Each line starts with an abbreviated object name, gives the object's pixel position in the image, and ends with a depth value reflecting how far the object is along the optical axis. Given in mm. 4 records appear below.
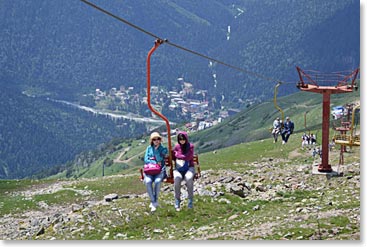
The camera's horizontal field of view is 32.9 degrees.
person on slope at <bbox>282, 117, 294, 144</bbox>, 42906
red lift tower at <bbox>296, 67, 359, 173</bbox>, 30994
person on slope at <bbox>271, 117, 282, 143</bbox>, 45812
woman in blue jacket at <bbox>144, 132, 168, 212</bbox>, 17125
